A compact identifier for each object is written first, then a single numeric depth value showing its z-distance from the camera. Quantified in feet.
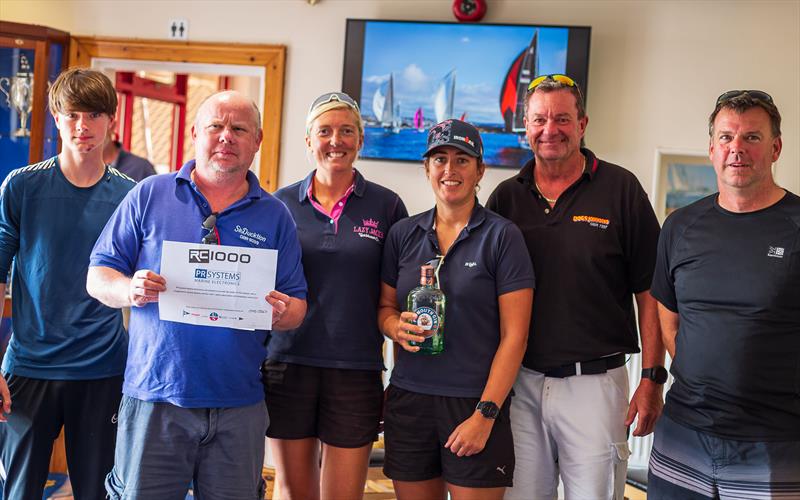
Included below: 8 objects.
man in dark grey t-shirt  6.42
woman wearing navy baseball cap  7.16
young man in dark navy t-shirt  7.57
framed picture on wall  14.02
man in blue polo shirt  6.51
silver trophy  14.30
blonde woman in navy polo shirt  7.91
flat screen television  13.96
